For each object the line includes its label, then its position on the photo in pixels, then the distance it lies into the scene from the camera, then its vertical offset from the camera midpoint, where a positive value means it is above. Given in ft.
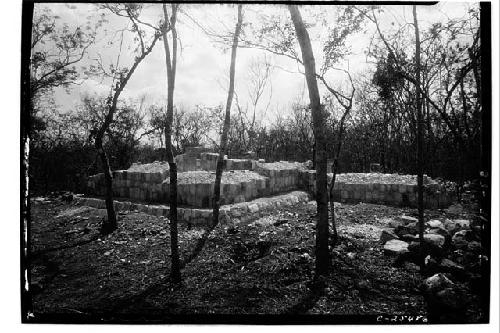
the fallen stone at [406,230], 18.90 -4.08
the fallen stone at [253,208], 27.68 -3.84
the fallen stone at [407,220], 22.24 -4.02
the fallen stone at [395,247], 16.25 -4.49
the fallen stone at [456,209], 16.85 -2.73
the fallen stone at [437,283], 12.64 -4.99
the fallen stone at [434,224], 18.38 -3.63
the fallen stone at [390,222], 21.90 -4.37
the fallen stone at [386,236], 18.15 -4.23
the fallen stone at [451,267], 13.26 -4.62
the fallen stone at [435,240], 15.62 -3.91
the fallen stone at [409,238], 17.56 -4.25
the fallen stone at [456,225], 16.60 -3.55
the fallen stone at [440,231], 16.76 -3.80
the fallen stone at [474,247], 12.63 -3.56
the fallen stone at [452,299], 12.01 -5.37
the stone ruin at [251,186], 27.48 -2.02
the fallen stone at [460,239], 14.89 -3.77
